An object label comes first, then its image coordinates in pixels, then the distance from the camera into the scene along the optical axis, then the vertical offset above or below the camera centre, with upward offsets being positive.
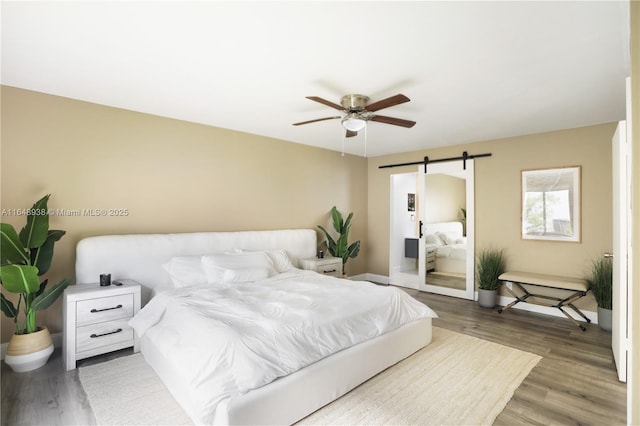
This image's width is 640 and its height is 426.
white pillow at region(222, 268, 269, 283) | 3.49 -0.68
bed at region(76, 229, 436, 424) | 1.89 -0.86
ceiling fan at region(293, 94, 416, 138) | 3.02 +1.01
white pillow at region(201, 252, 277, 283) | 3.50 -0.56
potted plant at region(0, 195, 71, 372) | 2.55 -0.55
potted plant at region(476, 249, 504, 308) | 4.62 -0.89
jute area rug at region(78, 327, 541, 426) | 2.12 -1.36
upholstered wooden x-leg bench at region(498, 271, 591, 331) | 3.82 -0.87
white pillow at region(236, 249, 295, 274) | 4.16 -0.59
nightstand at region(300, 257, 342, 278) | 4.74 -0.75
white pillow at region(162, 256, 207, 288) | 3.38 -0.62
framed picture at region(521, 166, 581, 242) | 4.21 +0.20
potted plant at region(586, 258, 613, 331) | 3.70 -0.86
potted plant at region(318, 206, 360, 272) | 5.55 -0.45
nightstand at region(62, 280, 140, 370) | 2.74 -0.96
